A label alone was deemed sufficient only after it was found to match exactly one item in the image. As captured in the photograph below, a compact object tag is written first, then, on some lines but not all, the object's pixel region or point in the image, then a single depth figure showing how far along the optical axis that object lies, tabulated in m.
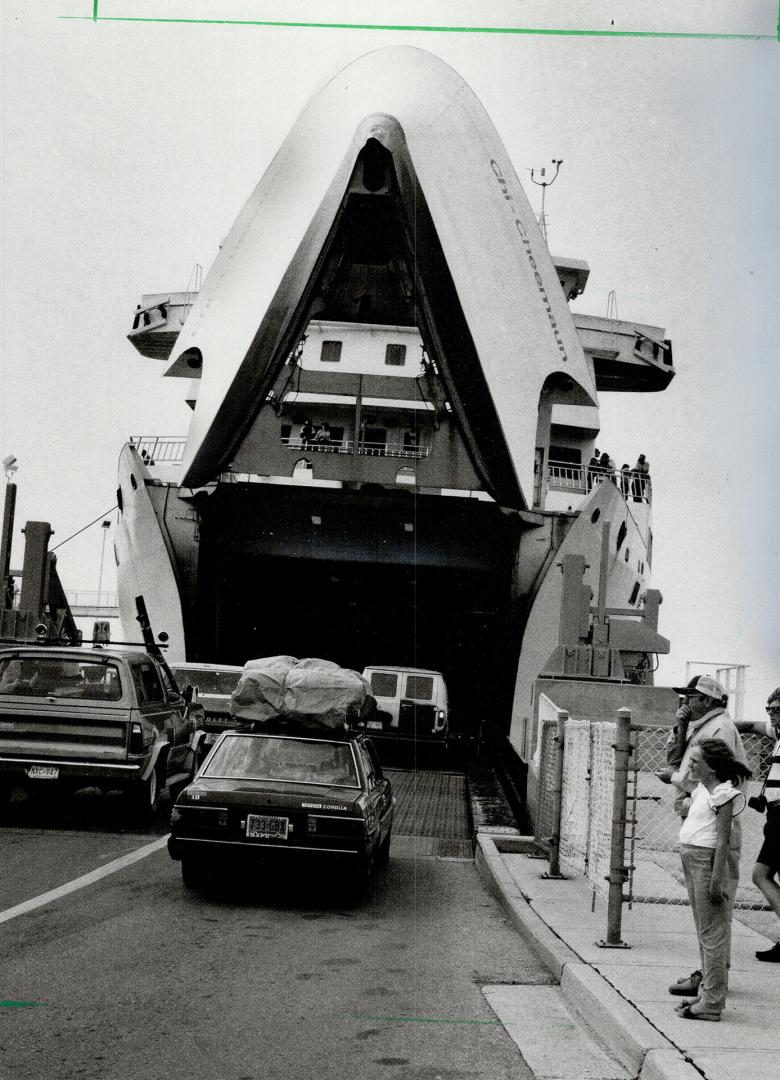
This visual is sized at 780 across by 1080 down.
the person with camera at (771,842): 6.87
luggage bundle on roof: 9.77
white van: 23.25
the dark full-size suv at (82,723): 11.44
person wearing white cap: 6.30
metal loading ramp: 12.39
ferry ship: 23.89
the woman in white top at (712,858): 5.27
